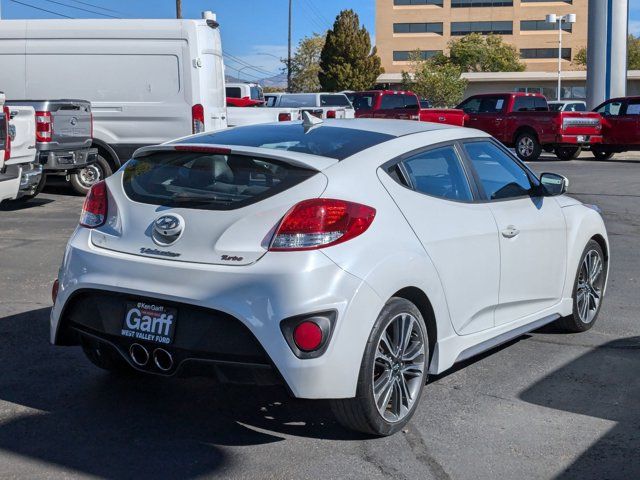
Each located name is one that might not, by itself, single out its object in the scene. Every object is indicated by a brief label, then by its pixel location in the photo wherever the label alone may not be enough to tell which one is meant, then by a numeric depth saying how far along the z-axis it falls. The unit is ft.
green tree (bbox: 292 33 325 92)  273.13
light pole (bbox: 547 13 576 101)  159.86
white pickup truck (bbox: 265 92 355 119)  95.30
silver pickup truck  42.22
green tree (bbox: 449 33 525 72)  271.69
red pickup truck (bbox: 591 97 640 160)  80.84
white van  47.91
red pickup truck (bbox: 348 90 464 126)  90.12
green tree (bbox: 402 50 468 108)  211.20
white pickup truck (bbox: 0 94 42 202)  32.71
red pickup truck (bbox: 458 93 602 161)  80.79
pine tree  238.68
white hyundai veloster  13.32
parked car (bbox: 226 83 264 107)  85.56
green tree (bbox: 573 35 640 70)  278.26
